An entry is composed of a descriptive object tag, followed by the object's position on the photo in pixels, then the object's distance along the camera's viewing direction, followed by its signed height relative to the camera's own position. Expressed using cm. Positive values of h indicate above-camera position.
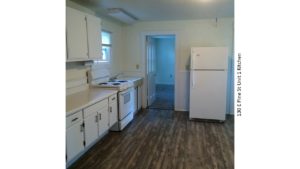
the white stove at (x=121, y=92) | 405 -39
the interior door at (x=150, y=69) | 594 +8
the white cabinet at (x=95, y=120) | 289 -68
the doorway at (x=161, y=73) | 609 -6
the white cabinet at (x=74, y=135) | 247 -74
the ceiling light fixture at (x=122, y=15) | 399 +111
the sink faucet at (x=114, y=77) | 515 -13
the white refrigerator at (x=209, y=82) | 457 -22
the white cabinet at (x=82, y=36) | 290 +53
